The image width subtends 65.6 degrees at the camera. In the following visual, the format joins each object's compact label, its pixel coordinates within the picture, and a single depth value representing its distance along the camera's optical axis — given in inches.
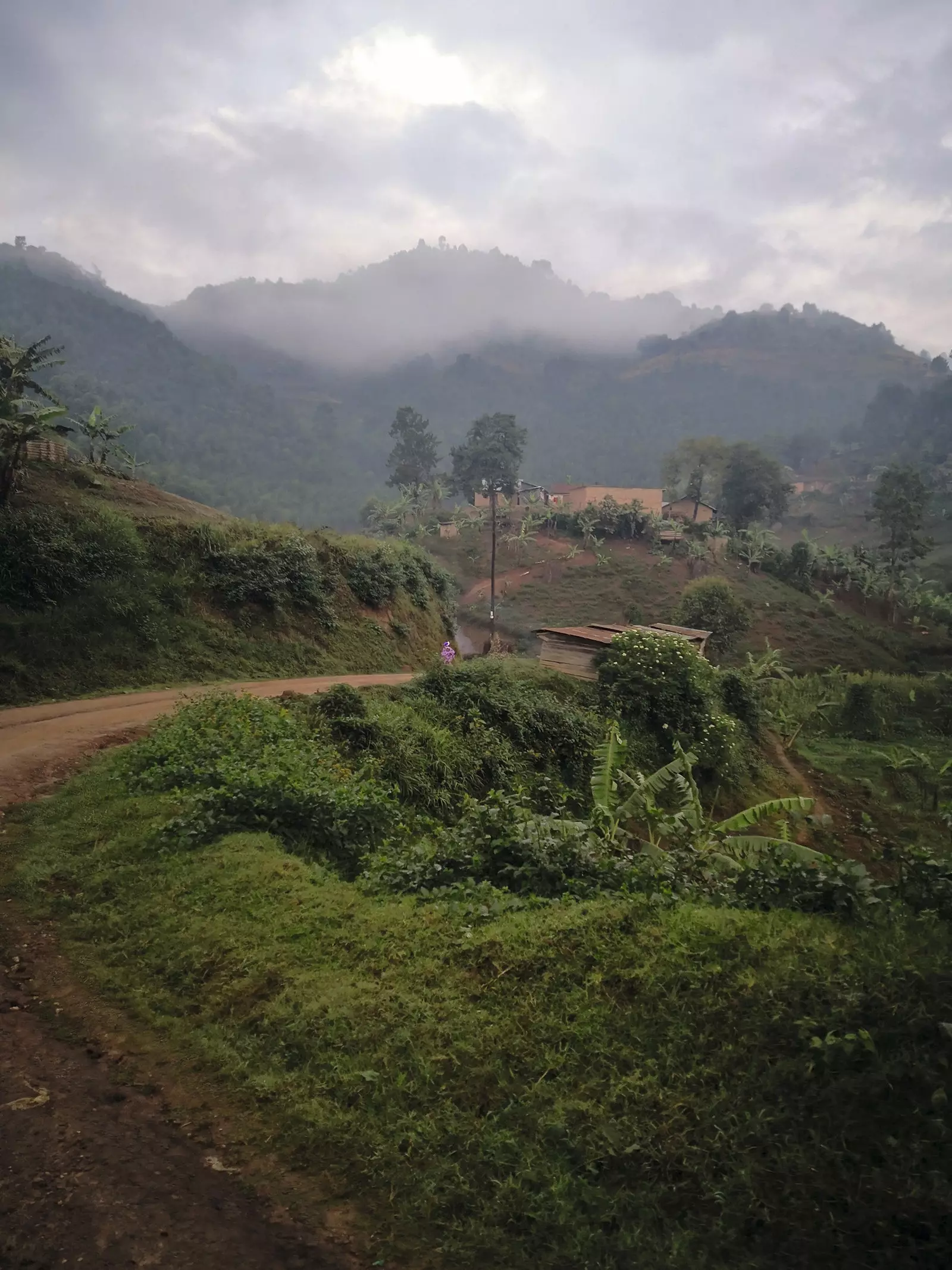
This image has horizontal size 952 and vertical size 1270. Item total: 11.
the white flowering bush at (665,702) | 681.0
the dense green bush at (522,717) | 560.4
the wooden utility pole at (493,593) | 1672.0
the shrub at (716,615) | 1534.2
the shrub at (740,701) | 805.2
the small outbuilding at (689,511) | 2679.6
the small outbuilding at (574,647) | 749.3
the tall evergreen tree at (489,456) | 2989.7
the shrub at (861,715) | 1116.5
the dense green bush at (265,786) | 309.6
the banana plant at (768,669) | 1042.7
